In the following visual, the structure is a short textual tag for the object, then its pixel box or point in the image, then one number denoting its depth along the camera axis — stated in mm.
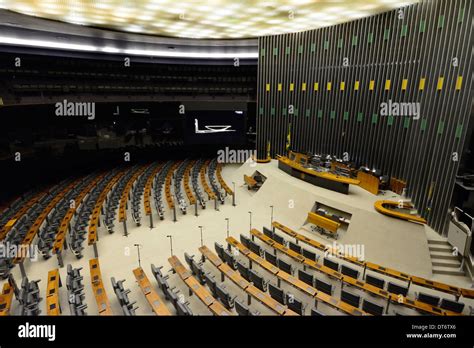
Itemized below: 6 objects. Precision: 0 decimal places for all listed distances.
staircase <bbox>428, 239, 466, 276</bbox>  7727
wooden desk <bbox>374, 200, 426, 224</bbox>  7955
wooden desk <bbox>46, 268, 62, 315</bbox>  5738
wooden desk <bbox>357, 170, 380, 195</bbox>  10297
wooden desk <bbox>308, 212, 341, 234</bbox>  9109
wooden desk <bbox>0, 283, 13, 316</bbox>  5795
